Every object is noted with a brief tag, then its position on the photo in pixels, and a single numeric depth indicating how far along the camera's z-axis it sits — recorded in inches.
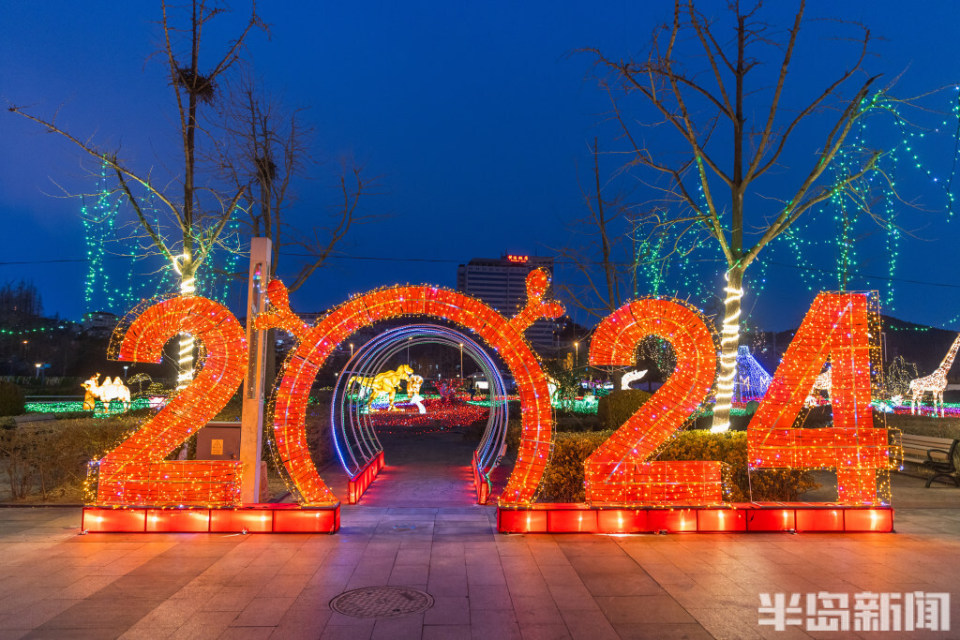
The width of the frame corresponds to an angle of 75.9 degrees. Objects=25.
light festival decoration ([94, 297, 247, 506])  297.9
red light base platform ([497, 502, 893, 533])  298.0
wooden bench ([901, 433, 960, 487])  437.1
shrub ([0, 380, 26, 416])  647.1
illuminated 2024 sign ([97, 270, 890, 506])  298.4
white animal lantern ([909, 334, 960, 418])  861.8
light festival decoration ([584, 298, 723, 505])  295.4
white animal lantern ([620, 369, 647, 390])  862.0
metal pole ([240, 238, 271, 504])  319.6
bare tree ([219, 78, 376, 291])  523.2
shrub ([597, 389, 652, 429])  594.5
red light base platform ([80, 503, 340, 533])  293.3
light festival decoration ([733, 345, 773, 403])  916.6
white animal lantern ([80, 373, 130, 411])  799.1
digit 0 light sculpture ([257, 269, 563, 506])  302.0
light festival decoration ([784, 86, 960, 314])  378.6
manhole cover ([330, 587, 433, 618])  194.7
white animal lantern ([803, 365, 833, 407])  934.8
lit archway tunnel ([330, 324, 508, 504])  400.5
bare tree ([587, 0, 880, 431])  387.5
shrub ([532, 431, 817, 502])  348.2
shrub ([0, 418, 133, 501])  365.7
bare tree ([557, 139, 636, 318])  620.2
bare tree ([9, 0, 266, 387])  426.9
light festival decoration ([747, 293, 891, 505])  308.3
